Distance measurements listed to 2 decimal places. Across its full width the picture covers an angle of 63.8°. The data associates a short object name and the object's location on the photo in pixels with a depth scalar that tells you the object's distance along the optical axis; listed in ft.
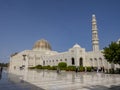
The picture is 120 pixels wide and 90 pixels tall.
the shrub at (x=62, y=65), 75.22
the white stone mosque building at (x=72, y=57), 73.57
